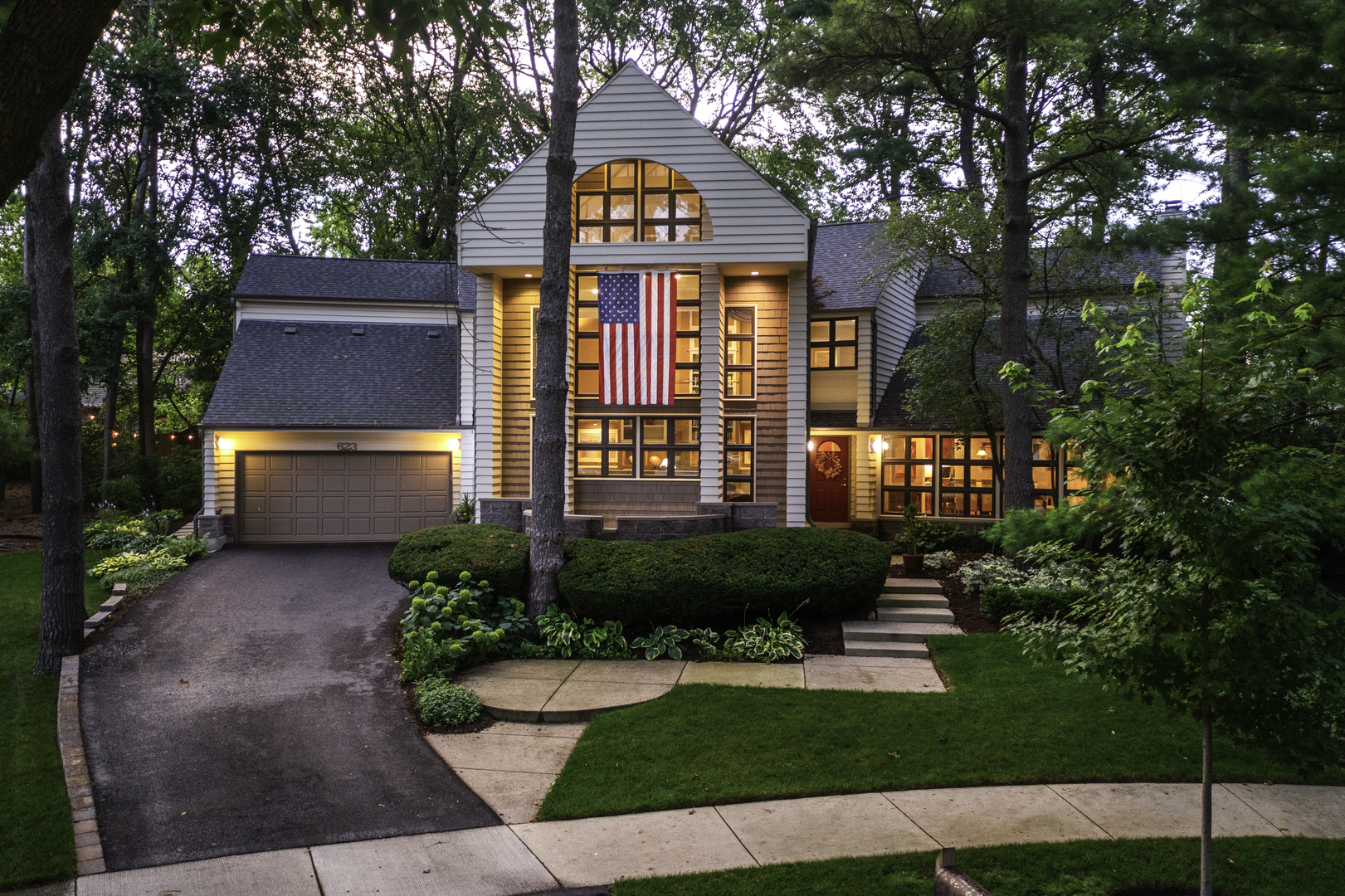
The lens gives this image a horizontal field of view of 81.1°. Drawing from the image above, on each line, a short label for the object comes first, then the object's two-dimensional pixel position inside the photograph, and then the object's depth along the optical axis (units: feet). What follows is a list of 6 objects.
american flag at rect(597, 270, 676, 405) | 42.39
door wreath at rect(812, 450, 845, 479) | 59.36
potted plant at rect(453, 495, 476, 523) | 49.75
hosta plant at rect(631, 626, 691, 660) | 31.78
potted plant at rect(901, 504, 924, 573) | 43.34
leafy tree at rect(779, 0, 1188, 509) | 36.01
